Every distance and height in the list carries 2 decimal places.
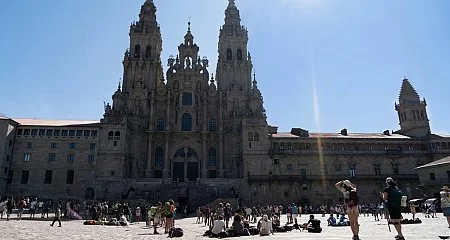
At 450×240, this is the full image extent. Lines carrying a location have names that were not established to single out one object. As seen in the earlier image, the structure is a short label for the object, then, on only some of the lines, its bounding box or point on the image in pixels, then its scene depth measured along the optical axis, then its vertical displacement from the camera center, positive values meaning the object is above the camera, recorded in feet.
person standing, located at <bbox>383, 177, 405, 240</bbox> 31.73 +0.01
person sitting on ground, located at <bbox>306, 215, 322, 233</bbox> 55.47 -3.81
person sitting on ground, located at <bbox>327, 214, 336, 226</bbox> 73.51 -3.84
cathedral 176.65 +33.63
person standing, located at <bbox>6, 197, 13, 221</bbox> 97.80 +1.67
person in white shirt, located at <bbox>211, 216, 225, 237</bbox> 52.92 -3.43
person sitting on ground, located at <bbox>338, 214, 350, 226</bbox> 72.43 -4.01
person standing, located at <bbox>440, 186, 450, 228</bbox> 45.60 -0.12
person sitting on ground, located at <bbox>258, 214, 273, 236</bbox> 52.11 -3.38
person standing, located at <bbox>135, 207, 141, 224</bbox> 102.63 -1.87
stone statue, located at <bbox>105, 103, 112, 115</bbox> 189.67 +55.96
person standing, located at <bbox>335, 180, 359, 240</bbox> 33.60 -0.09
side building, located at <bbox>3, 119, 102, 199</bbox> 176.24 +26.52
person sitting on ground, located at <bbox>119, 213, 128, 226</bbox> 87.51 -3.57
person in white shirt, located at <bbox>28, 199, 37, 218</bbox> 116.35 +0.73
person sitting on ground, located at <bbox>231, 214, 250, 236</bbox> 52.37 -3.31
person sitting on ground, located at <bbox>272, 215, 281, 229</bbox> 60.38 -3.53
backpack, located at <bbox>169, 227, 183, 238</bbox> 54.49 -4.19
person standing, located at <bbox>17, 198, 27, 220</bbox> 106.26 +0.61
